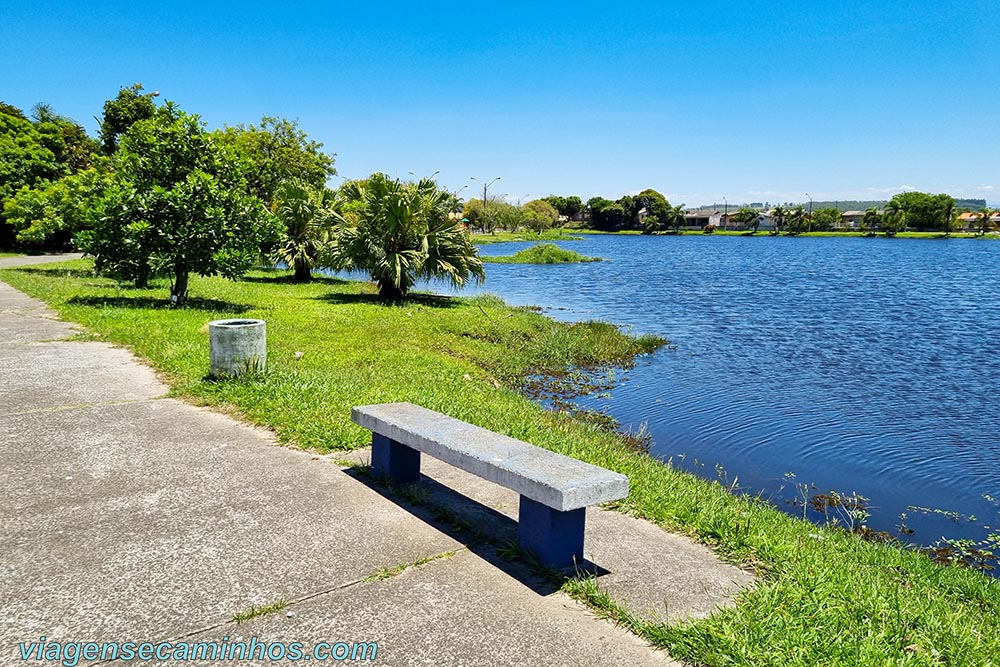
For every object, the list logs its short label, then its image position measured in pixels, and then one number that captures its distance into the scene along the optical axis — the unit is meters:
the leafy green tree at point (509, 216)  113.91
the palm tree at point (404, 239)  17.83
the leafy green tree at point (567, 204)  171.99
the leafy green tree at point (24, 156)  30.39
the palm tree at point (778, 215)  145.38
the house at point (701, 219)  174.75
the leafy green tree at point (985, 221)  128.62
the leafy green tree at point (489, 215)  109.69
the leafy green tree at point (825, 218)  140.88
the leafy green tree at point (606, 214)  158.38
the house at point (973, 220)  134.38
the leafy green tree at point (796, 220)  139.07
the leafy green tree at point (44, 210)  21.31
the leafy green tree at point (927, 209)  126.27
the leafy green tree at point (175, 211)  13.62
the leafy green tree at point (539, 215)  119.56
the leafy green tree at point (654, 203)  152.38
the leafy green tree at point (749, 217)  150.62
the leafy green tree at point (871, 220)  129.25
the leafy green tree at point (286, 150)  42.19
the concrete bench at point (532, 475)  3.51
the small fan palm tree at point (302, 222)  21.66
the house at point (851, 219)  151.52
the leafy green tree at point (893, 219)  126.31
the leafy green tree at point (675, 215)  153.00
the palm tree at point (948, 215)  124.81
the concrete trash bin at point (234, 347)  7.44
